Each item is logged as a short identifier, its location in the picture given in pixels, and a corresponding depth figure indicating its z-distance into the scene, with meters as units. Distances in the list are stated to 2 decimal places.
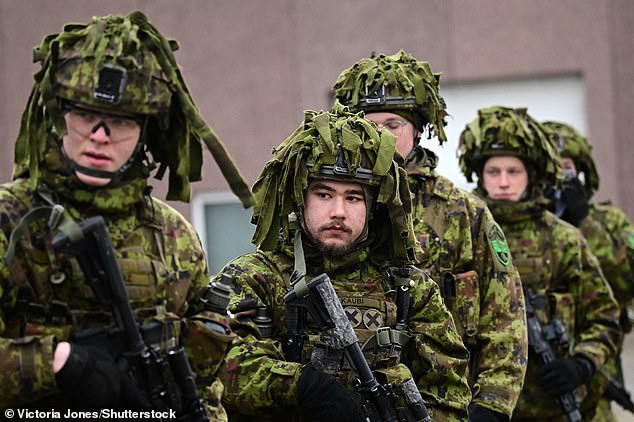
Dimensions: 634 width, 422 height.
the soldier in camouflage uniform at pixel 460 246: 11.54
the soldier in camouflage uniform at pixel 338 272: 9.24
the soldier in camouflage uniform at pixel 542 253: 13.87
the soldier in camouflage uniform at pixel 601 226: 17.48
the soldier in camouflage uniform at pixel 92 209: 7.22
